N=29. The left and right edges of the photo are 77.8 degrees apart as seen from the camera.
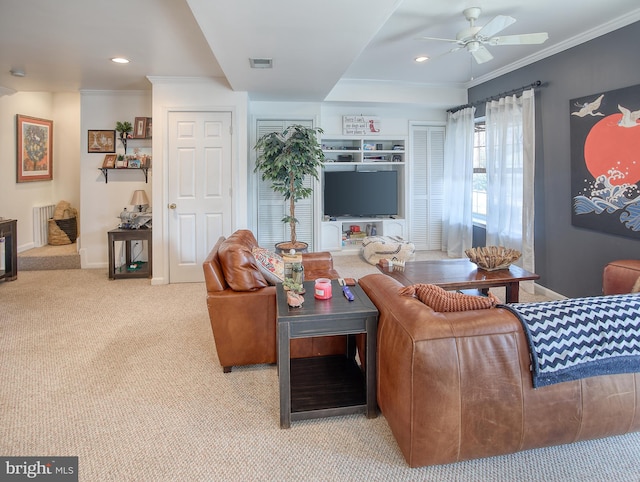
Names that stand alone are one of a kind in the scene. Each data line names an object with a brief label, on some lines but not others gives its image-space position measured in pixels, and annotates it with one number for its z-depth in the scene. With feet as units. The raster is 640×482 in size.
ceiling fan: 9.43
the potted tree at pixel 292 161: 15.42
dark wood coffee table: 10.11
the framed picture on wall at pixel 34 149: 17.69
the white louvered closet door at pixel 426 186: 20.84
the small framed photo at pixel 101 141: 17.11
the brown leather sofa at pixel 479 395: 5.10
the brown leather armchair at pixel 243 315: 8.04
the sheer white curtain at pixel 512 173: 14.11
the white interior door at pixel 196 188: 15.30
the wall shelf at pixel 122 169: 16.99
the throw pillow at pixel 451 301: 5.63
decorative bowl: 10.92
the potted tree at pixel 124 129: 16.67
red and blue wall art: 10.61
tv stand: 20.26
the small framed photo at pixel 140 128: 16.75
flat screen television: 20.06
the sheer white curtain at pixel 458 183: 18.70
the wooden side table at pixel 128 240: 15.80
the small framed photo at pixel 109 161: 16.90
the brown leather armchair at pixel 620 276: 8.68
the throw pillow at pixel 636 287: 8.01
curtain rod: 13.76
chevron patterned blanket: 5.18
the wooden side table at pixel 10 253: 15.64
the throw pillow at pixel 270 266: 8.84
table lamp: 16.66
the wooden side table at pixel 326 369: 6.25
